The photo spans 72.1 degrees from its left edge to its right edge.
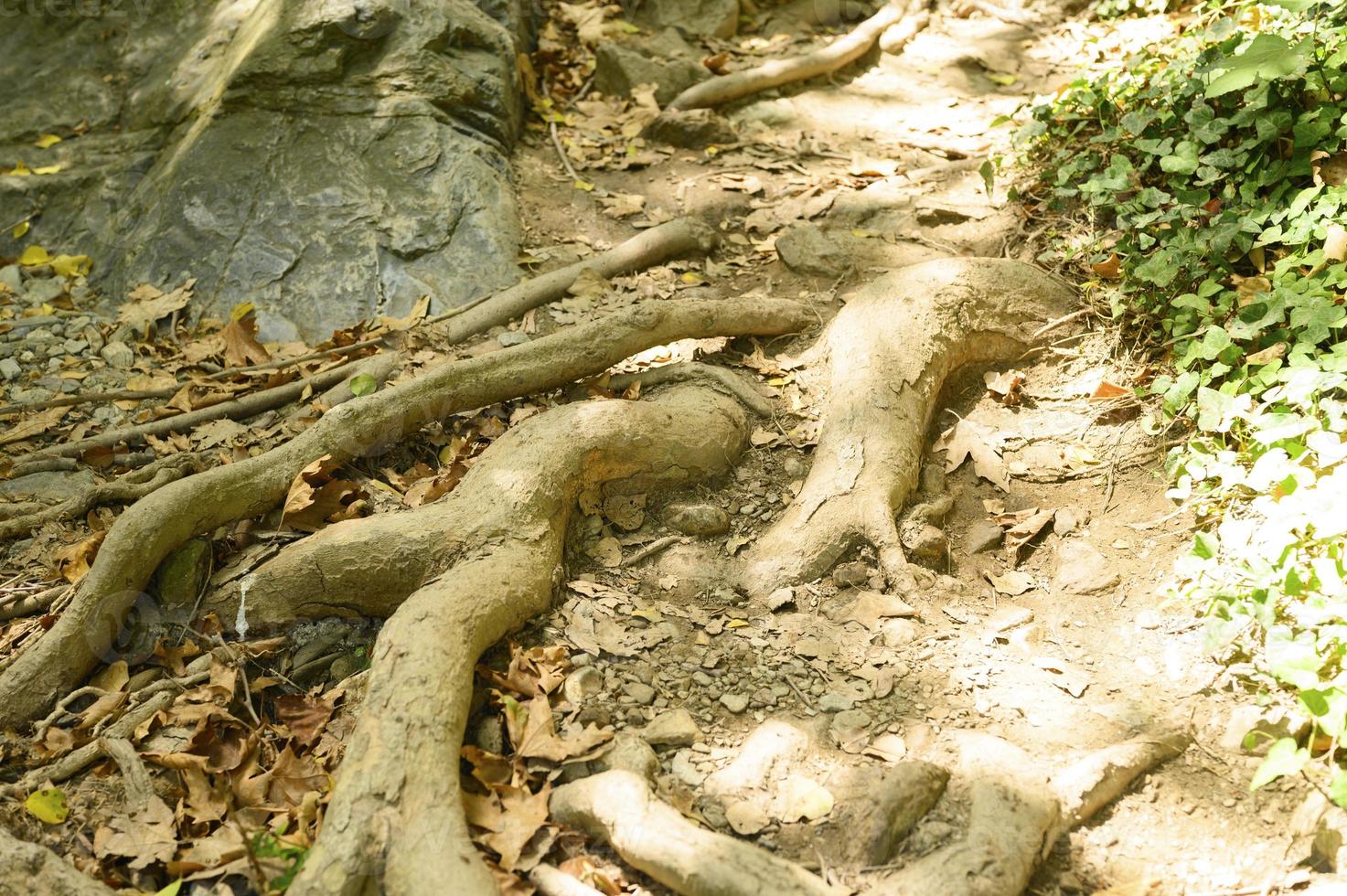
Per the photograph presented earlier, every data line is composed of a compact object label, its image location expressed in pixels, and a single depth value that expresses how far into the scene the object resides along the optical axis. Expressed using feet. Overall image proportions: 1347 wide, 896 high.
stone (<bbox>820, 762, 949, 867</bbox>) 7.97
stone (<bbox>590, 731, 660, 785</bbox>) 8.56
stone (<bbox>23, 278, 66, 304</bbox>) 15.65
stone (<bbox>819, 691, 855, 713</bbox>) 9.41
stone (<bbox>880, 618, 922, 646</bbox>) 10.08
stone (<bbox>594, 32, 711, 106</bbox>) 20.72
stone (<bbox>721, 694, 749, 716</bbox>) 9.46
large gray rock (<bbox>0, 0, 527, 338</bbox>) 15.60
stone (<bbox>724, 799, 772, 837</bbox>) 8.30
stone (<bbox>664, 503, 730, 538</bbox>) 11.51
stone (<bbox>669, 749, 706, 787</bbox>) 8.75
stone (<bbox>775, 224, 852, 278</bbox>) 15.31
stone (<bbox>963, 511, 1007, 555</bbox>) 11.56
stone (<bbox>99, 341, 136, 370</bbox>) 14.43
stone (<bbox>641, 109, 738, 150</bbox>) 19.30
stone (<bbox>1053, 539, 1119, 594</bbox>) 10.55
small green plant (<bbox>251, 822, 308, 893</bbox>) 7.66
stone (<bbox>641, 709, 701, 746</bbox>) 9.07
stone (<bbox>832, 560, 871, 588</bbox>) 10.78
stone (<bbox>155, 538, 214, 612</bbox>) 10.59
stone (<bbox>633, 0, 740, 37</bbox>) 23.25
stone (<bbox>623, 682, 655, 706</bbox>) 9.50
